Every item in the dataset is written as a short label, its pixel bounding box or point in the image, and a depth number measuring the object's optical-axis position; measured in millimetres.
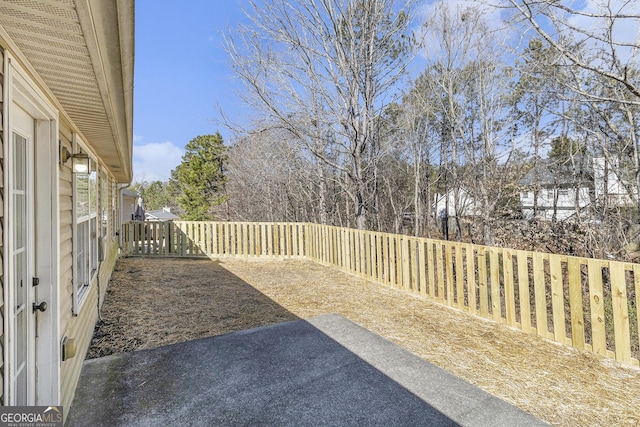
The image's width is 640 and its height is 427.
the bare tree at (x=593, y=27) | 3469
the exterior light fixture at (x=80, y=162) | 2799
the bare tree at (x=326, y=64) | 7094
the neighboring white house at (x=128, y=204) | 15905
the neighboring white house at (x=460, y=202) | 10781
